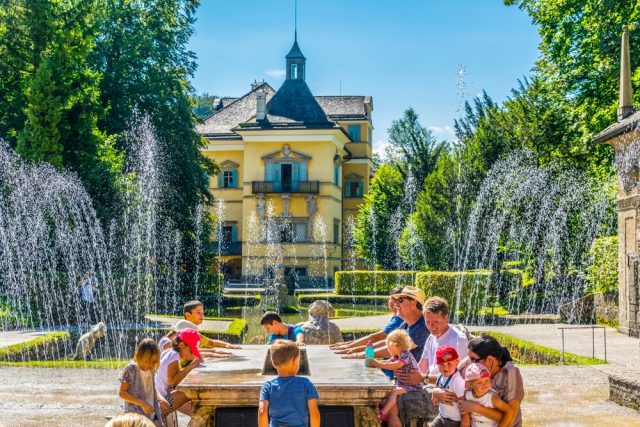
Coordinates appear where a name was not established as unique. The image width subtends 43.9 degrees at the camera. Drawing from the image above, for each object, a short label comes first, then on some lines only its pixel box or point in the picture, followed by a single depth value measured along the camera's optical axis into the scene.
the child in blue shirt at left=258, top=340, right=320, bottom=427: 5.51
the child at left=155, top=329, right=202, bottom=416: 7.10
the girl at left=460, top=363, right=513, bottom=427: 5.48
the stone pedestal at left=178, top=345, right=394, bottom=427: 6.20
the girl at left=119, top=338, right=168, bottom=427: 6.38
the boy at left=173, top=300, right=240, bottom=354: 8.12
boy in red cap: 5.81
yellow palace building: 59.44
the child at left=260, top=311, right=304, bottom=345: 8.42
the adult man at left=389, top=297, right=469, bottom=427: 6.46
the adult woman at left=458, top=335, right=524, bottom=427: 5.59
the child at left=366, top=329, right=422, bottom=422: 6.84
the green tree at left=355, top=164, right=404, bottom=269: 53.06
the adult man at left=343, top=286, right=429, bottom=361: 7.32
